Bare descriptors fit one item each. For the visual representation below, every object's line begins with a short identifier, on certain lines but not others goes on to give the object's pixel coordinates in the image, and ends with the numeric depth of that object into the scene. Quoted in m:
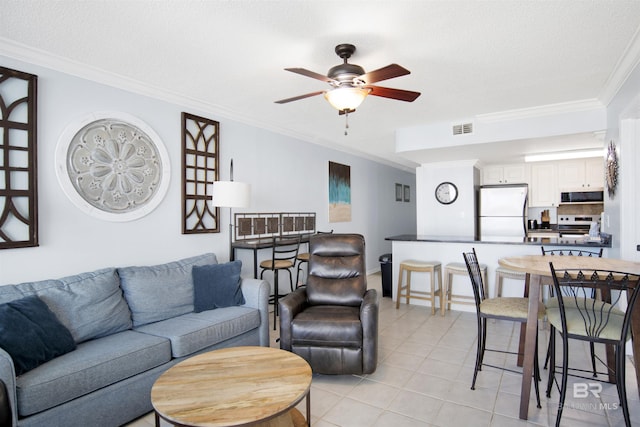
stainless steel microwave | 5.89
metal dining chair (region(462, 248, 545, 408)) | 2.46
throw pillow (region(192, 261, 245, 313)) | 3.13
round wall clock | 5.81
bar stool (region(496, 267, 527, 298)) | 4.09
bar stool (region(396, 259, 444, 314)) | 4.49
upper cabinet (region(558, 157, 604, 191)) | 6.03
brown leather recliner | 2.73
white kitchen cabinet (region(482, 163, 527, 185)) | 6.53
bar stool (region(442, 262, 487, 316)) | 4.42
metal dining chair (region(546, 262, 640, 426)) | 2.00
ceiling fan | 2.38
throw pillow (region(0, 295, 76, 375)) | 1.91
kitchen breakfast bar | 4.16
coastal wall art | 6.10
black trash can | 5.41
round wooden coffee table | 1.54
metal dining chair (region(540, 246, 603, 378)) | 2.61
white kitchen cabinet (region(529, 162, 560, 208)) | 6.36
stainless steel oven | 6.20
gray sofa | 1.88
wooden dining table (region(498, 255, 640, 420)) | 2.22
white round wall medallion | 2.83
